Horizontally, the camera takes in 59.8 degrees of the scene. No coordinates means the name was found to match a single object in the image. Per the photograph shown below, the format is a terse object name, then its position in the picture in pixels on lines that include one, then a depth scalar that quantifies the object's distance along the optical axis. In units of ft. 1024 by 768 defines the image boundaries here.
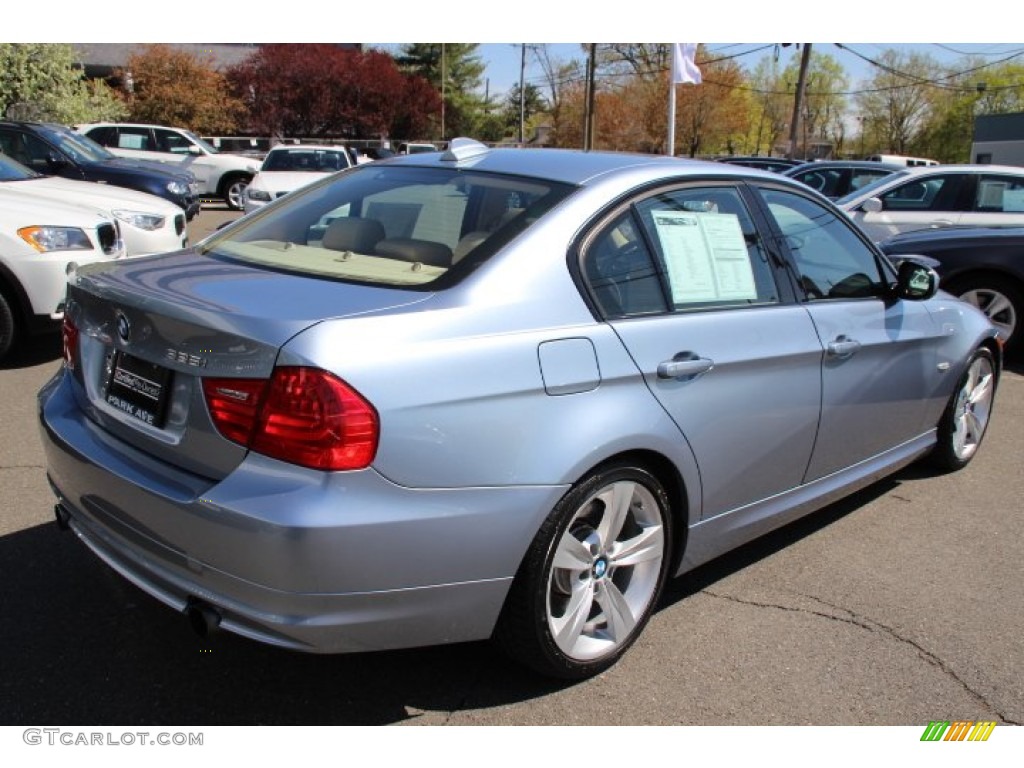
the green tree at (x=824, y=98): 241.76
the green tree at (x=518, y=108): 249.96
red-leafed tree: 128.98
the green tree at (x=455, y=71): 219.61
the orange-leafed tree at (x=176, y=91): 113.70
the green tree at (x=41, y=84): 74.64
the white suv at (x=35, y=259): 19.94
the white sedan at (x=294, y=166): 54.90
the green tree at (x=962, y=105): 211.82
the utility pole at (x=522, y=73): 193.98
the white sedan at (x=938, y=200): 30.96
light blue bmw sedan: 7.26
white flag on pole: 44.01
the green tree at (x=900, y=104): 210.18
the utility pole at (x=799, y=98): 101.50
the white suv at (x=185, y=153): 64.49
